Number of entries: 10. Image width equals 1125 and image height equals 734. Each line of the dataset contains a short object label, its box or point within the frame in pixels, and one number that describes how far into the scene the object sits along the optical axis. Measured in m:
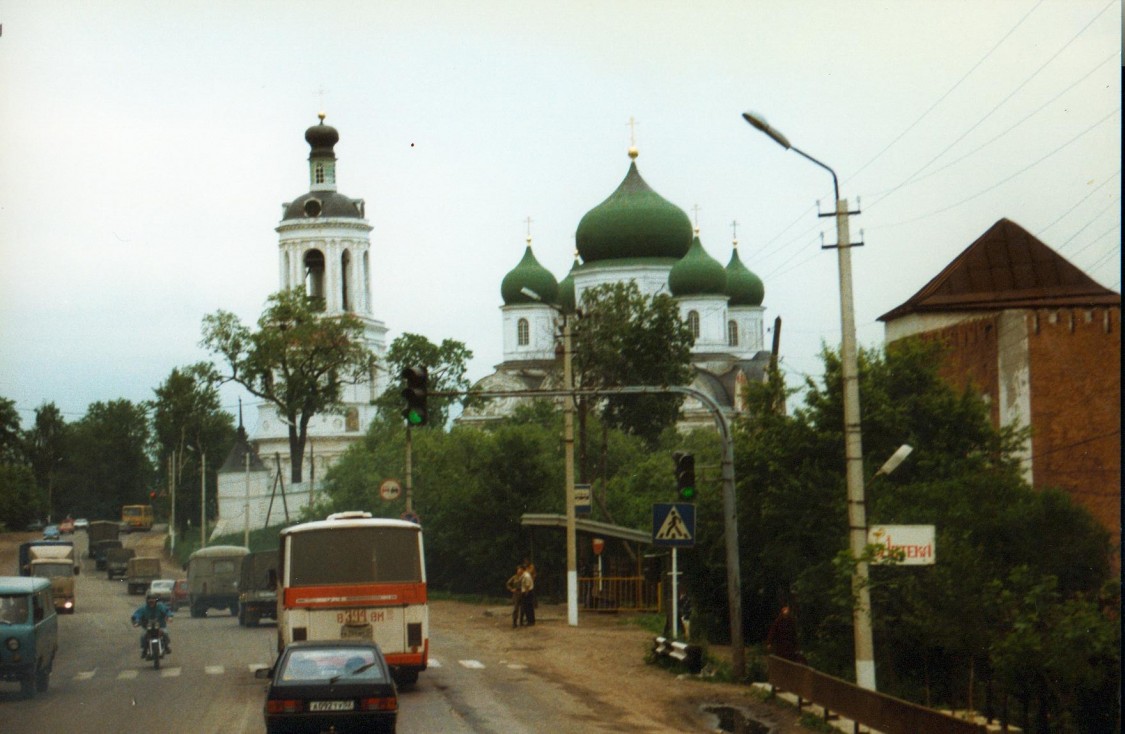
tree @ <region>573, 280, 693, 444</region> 80.25
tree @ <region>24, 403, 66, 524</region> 118.69
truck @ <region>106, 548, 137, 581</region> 83.44
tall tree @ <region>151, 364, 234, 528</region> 103.06
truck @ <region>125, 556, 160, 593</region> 69.69
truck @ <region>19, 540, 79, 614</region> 55.92
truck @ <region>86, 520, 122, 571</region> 89.96
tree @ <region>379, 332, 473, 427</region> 108.44
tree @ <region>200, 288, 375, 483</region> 92.12
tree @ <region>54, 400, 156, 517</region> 115.12
